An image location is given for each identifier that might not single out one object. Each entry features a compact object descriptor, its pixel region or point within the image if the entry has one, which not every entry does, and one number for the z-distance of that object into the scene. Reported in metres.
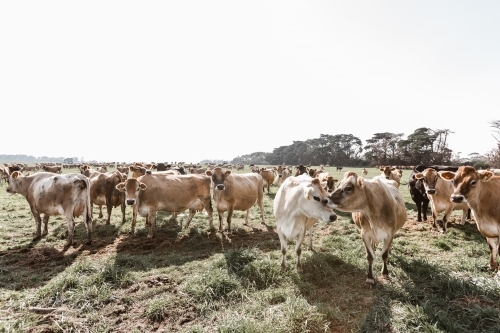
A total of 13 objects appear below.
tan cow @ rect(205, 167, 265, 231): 9.60
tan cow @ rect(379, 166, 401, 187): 14.93
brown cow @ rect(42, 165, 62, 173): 32.69
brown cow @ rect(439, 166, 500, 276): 5.77
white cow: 5.92
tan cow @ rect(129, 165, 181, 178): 11.87
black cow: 11.23
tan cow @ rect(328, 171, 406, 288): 5.72
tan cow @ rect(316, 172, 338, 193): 7.33
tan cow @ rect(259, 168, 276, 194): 22.27
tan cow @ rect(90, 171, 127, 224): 11.07
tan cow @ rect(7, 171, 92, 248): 8.56
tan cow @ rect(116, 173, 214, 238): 9.16
